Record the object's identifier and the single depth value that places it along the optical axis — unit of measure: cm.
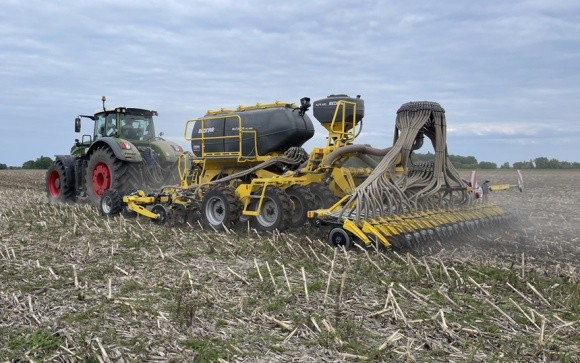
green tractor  1158
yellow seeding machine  711
